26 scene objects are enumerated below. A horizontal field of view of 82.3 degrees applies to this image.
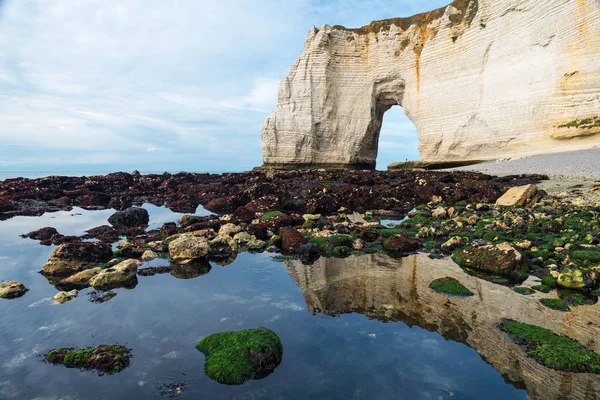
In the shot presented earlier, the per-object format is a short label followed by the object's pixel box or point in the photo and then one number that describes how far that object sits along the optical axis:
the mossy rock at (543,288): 4.84
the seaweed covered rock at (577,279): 4.78
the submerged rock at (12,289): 5.08
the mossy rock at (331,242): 7.26
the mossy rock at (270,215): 9.74
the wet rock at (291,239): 7.50
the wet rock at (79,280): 5.49
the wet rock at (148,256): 6.94
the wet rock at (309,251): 6.96
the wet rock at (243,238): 8.01
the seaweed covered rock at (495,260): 5.54
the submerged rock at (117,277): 5.48
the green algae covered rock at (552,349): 3.15
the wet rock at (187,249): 6.85
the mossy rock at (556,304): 4.34
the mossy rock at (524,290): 4.84
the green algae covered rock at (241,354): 3.19
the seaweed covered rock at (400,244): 7.14
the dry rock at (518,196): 10.72
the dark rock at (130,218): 10.84
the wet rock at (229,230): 8.42
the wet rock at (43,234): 8.97
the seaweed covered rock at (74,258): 6.22
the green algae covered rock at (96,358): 3.30
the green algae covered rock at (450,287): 4.88
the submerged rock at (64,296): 4.90
